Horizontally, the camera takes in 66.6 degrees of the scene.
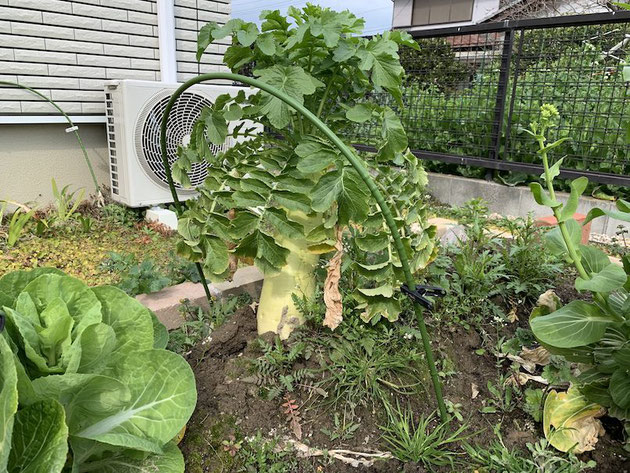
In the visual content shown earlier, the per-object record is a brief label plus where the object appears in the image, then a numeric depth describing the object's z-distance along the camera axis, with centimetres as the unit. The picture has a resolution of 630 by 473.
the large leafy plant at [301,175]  137
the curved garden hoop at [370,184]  115
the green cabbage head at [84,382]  92
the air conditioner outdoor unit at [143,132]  358
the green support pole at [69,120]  363
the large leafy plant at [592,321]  124
